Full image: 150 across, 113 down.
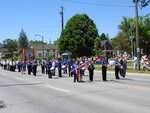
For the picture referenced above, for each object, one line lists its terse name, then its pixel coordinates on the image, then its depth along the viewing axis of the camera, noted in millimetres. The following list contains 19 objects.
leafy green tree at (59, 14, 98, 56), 58612
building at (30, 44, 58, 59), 119562
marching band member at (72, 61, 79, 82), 16953
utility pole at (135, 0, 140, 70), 27488
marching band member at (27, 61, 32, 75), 26175
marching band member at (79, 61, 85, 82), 17109
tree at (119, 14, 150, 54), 56156
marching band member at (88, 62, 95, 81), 17381
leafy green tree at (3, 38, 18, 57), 152712
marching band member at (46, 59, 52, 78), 20953
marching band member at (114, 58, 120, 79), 18444
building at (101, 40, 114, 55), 95438
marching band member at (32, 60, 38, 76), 24638
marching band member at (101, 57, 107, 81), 17406
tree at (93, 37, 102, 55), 61559
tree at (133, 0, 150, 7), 27388
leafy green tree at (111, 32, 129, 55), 75938
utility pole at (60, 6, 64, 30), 47912
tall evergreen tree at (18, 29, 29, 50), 147000
